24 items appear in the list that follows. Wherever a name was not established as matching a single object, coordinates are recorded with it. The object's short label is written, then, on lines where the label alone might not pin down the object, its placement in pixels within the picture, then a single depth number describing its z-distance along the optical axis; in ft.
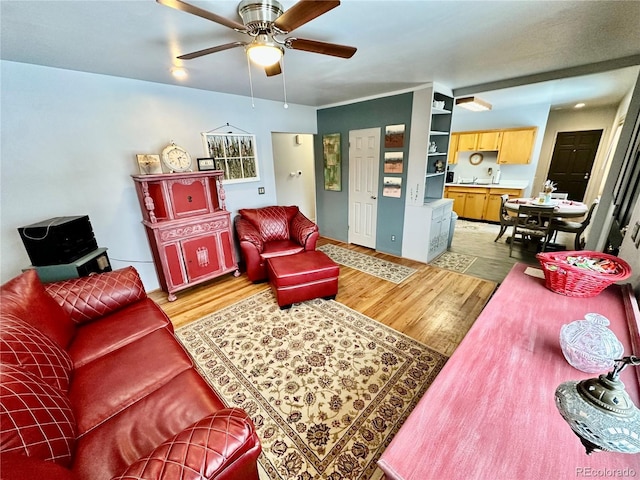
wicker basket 3.96
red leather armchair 10.32
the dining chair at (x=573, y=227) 11.95
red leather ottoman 8.56
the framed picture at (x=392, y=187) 12.62
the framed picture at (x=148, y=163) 8.95
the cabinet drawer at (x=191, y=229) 9.04
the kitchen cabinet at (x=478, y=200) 18.57
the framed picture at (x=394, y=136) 11.89
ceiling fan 3.81
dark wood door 17.24
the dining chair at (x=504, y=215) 14.05
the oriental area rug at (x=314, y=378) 4.61
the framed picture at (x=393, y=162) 12.25
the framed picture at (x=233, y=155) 11.09
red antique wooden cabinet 9.09
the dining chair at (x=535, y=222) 11.75
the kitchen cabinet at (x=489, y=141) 18.60
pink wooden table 2.01
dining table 11.58
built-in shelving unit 11.12
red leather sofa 2.65
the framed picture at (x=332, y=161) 14.74
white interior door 13.23
